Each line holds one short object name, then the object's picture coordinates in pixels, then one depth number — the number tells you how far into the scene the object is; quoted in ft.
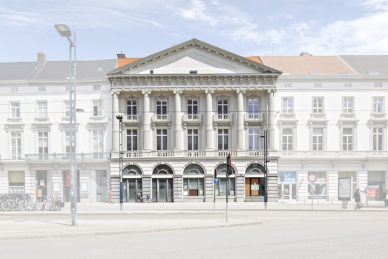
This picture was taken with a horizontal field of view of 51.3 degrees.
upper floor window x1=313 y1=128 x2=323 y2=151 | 143.33
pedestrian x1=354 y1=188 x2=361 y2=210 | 111.14
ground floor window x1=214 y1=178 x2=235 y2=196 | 138.10
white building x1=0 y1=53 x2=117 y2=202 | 143.64
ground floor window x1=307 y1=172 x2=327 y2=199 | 143.33
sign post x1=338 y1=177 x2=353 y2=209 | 110.52
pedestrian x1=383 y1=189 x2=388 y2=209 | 111.05
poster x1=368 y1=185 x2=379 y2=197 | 131.44
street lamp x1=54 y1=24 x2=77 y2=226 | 58.44
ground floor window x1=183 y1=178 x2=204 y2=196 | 137.80
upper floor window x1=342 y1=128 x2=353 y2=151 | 143.02
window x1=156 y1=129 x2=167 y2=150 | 140.87
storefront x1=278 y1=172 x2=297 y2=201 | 143.33
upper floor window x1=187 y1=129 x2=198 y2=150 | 141.28
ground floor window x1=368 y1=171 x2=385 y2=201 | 143.43
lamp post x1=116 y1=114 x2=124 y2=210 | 124.20
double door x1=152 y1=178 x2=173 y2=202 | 137.69
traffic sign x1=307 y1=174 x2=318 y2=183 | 108.06
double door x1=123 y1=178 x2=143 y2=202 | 137.28
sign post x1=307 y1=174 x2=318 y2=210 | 108.06
